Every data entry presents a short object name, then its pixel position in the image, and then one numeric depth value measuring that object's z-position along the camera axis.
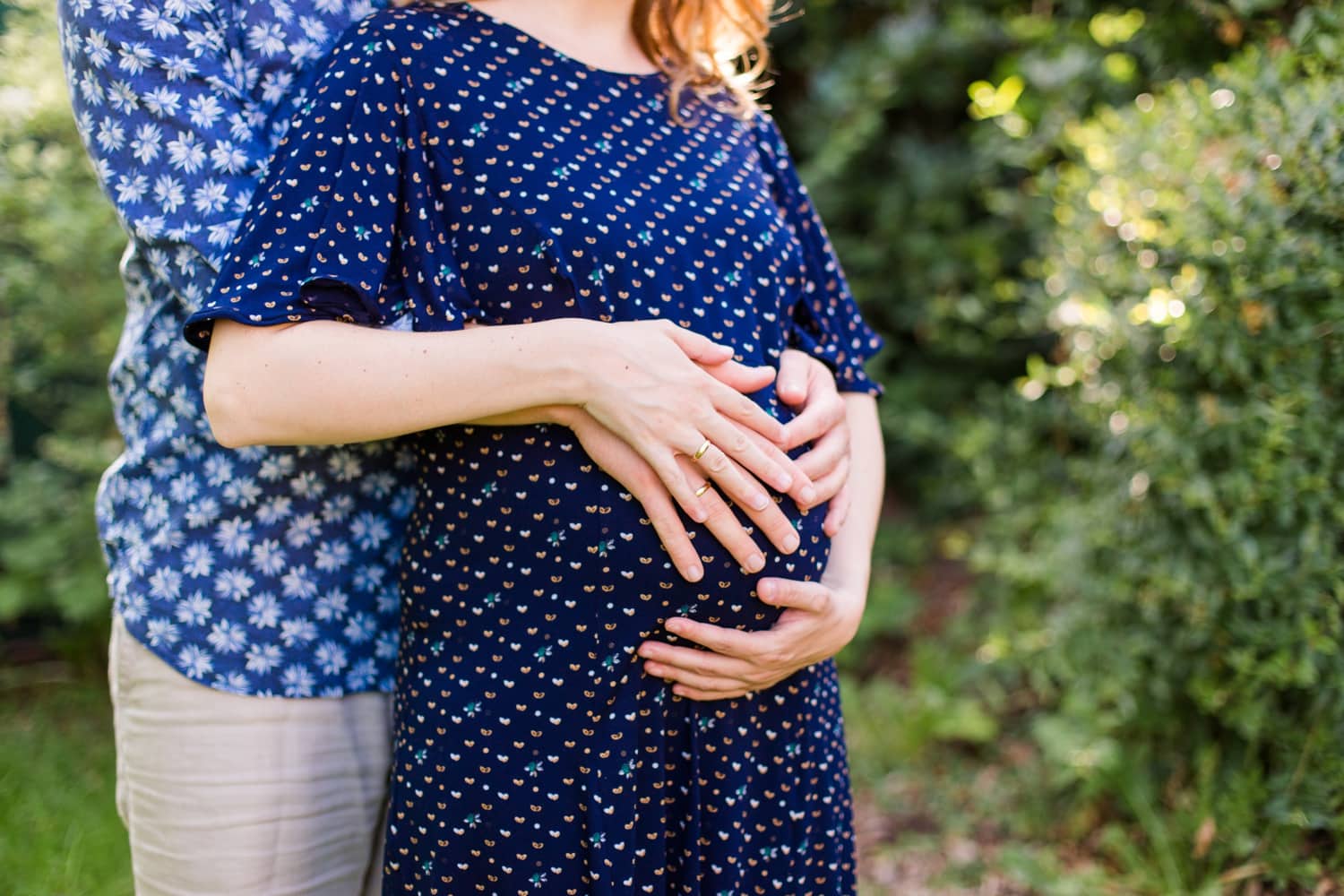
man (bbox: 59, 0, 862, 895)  1.24
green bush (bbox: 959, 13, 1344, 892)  2.11
